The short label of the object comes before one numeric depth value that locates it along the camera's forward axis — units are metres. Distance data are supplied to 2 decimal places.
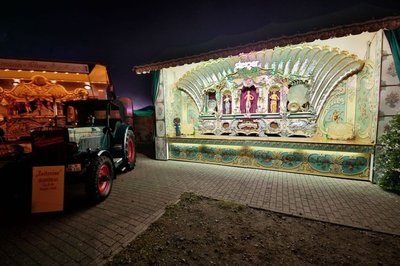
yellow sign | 3.43
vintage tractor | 3.73
